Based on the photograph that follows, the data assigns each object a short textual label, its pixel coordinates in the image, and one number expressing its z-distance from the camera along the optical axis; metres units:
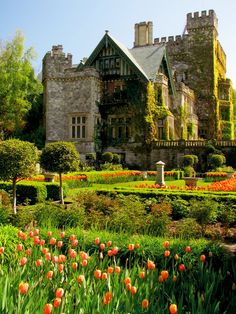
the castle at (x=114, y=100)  31.75
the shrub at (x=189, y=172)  27.38
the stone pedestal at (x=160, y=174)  18.78
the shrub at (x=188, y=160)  29.50
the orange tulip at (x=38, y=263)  4.26
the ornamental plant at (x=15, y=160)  11.16
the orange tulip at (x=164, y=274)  3.82
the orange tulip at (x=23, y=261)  4.12
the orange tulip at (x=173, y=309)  2.85
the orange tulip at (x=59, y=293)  3.09
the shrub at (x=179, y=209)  11.08
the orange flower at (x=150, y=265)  4.19
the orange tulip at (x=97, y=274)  3.77
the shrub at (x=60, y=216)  8.91
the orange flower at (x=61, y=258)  4.25
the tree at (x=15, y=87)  34.91
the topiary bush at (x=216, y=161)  28.89
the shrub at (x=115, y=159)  30.62
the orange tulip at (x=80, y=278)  3.68
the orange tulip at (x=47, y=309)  2.71
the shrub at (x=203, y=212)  9.16
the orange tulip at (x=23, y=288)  3.13
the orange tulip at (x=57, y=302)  3.01
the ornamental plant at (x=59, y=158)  13.88
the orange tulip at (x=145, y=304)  3.10
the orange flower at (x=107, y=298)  3.12
